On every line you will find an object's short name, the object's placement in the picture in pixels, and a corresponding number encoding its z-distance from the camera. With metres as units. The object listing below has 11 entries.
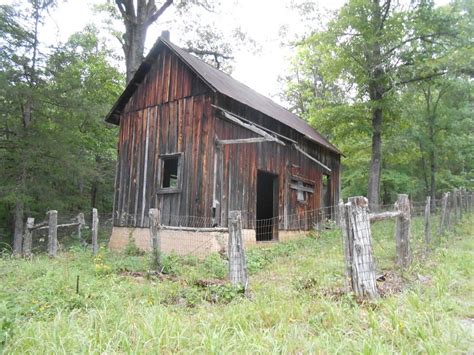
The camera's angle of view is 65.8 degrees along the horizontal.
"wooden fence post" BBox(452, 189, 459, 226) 11.72
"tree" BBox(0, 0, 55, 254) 13.97
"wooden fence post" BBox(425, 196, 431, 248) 8.07
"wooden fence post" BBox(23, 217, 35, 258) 10.90
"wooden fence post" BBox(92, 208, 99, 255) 9.88
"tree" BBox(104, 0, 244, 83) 17.83
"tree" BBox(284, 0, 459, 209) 14.93
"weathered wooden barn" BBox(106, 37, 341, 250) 10.23
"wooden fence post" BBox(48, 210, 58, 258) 10.05
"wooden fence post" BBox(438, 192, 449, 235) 9.63
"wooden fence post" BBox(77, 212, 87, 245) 13.78
